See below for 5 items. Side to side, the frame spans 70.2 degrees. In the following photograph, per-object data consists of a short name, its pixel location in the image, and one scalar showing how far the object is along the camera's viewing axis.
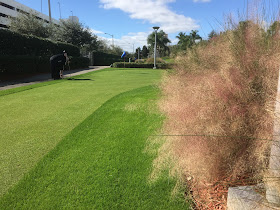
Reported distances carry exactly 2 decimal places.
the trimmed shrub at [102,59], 35.53
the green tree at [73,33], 30.22
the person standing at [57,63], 10.51
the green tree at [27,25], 23.58
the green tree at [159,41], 50.77
